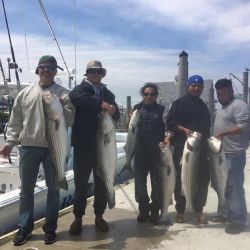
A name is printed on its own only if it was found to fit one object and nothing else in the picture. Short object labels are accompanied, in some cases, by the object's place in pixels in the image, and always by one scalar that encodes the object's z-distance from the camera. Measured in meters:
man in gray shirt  3.50
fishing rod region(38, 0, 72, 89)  6.51
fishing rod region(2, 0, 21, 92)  5.87
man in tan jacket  3.01
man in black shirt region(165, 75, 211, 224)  3.61
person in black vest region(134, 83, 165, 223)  3.61
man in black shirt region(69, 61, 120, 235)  3.19
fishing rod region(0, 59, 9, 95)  5.86
